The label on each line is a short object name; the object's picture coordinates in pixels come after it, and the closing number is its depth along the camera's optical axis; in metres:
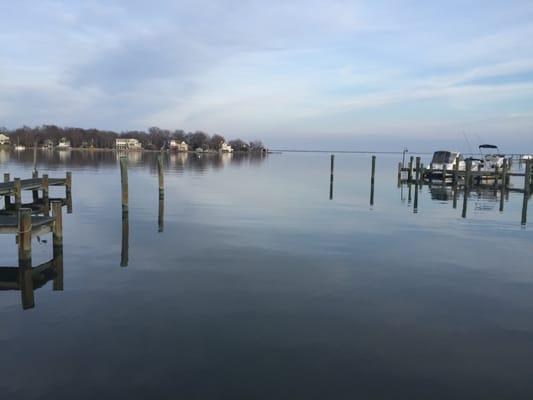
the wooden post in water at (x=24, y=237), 12.67
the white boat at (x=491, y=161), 50.75
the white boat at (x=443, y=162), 49.88
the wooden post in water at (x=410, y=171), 46.56
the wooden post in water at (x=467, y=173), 39.33
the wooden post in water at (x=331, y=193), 35.94
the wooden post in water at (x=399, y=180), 48.61
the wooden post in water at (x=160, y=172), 29.43
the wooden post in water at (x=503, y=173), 36.33
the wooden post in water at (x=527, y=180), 33.44
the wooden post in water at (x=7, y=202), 23.28
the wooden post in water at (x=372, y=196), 32.67
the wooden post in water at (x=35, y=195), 26.76
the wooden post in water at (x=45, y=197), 24.42
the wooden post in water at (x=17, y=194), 22.48
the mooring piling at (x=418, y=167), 45.14
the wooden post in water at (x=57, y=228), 14.96
